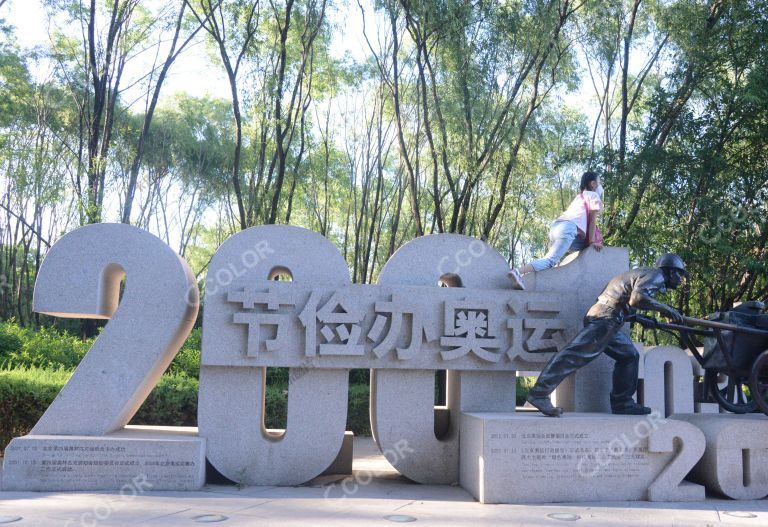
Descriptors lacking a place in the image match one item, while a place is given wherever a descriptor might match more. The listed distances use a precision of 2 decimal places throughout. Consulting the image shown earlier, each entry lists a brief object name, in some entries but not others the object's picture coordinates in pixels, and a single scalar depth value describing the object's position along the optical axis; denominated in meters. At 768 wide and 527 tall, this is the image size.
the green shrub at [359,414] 10.86
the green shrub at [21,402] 7.55
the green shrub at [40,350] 10.96
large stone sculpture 5.59
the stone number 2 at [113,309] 5.93
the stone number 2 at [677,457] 5.59
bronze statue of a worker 5.77
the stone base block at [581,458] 5.45
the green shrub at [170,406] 9.15
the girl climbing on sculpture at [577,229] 6.75
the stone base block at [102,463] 5.54
